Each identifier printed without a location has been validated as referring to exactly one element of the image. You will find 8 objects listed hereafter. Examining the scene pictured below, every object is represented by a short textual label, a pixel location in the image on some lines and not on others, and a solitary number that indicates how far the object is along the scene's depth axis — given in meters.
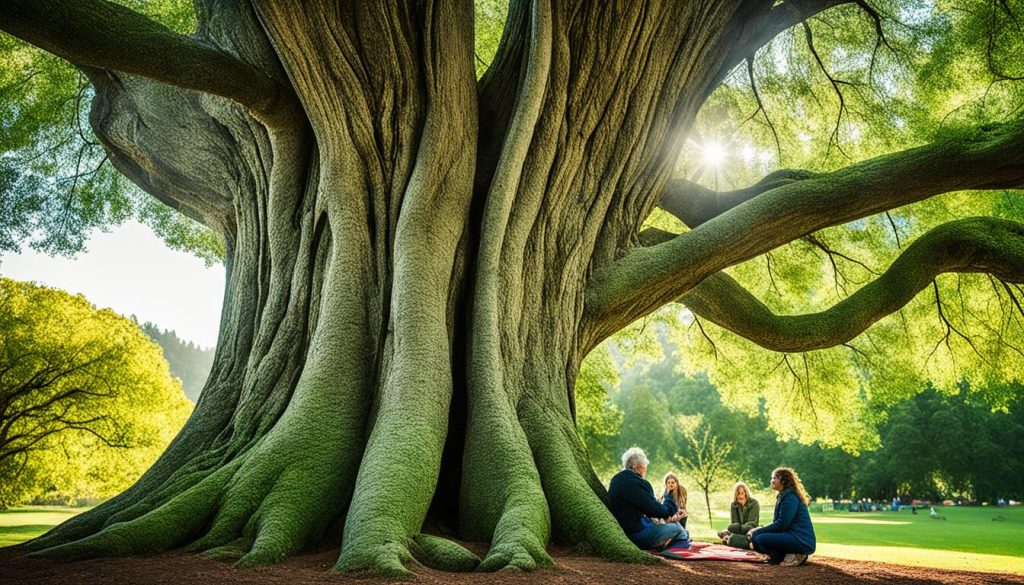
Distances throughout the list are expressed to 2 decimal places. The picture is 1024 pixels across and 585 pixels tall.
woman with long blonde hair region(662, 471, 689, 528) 6.97
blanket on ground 5.11
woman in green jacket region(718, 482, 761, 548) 7.08
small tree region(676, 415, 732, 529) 29.79
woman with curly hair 5.41
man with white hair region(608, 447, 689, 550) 4.99
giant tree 3.89
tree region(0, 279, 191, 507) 17.02
